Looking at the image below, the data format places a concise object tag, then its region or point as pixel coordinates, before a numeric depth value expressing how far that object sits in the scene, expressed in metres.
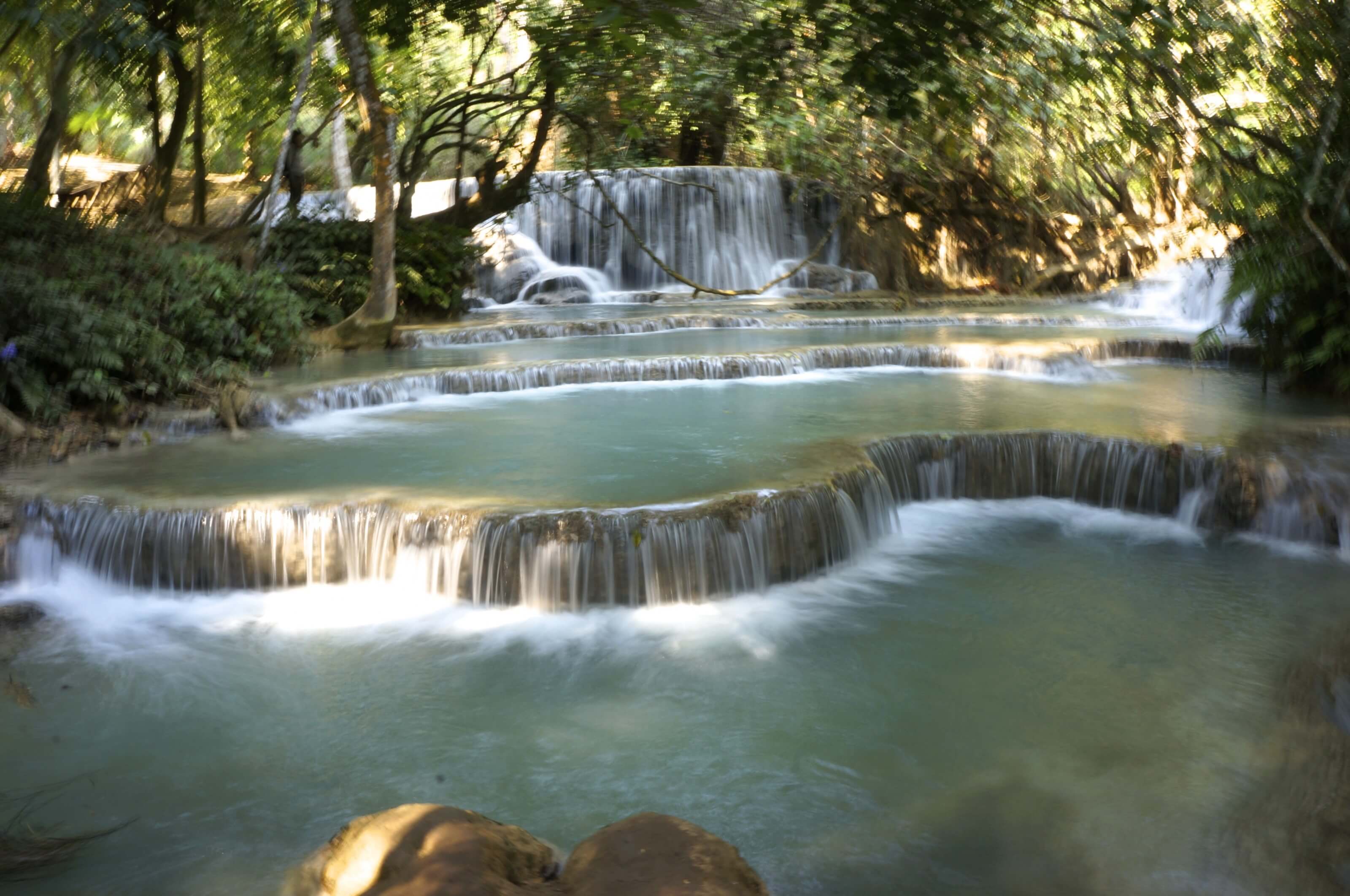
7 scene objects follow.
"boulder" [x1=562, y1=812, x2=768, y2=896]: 2.76
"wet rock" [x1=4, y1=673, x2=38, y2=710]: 4.74
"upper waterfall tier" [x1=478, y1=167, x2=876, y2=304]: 20.16
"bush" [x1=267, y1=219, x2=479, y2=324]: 13.59
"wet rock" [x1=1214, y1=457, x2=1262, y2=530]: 7.06
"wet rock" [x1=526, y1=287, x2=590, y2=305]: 19.25
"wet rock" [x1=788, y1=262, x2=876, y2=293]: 21.17
